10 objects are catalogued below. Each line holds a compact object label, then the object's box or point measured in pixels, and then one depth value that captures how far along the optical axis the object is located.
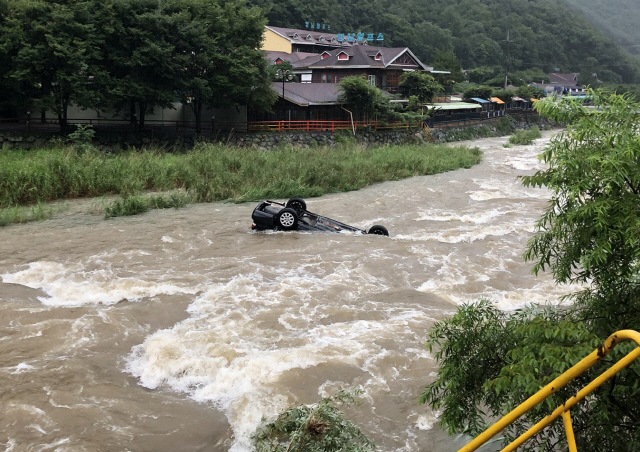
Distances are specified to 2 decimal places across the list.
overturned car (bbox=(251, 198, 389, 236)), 15.90
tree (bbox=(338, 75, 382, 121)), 38.31
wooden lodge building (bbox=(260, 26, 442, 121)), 38.56
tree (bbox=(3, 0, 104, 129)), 27.86
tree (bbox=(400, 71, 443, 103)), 46.12
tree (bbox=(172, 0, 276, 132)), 32.62
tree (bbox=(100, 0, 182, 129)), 30.67
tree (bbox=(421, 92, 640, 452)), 3.63
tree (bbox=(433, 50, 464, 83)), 70.94
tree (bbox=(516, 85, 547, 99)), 68.25
